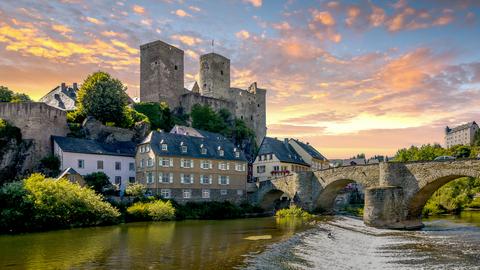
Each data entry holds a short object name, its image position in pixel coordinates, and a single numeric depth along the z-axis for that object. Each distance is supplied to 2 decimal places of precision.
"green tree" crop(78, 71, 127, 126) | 60.84
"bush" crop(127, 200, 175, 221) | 43.22
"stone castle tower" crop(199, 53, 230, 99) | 92.62
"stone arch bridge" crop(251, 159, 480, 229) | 36.44
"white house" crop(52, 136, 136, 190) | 49.50
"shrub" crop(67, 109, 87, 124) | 59.53
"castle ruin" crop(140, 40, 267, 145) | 80.19
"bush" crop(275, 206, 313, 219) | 48.99
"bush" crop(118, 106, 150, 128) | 62.50
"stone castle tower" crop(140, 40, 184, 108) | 79.81
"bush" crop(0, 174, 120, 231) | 33.31
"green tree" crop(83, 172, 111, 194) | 46.09
